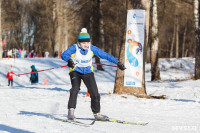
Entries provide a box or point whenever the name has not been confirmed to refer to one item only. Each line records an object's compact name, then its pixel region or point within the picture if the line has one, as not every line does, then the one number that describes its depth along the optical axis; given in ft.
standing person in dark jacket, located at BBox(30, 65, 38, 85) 111.26
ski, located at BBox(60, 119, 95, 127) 33.81
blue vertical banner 60.68
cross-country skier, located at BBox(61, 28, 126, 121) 35.33
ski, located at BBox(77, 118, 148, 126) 33.94
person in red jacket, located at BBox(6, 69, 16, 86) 114.08
